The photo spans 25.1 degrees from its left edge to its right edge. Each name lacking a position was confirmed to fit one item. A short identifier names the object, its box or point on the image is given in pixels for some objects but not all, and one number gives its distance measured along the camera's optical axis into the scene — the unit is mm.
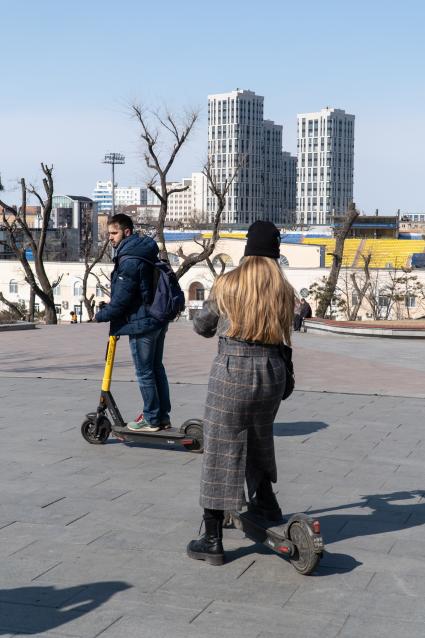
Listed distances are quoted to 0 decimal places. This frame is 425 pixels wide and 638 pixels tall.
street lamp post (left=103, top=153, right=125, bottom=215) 117869
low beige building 69375
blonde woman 4230
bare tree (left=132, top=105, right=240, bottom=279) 33656
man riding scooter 6570
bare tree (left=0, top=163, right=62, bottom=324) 32125
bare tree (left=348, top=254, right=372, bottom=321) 37234
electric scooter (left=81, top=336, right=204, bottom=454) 6773
